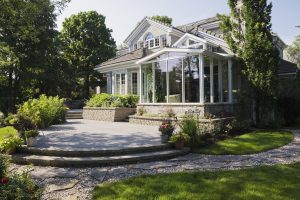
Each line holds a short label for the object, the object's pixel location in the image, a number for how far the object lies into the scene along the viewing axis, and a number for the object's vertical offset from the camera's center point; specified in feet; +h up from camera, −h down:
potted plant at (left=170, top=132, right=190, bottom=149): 31.27 -4.07
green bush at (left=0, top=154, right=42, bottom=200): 12.95 -3.90
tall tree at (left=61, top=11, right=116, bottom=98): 110.73 +24.23
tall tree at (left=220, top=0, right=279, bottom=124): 45.96 +8.21
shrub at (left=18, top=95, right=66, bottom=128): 48.08 -1.13
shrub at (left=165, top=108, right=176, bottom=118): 49.93 -1.86
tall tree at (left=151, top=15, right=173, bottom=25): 146.72 +43.55
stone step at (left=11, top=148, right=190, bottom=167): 26.03 -5.23
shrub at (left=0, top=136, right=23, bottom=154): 29.19 -4.10
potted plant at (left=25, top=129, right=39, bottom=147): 30.81 -3.60
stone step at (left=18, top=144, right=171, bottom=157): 27.81 -4.79
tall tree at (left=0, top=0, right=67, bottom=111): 73.56 +11.89
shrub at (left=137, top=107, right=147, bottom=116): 56.80 -1.63
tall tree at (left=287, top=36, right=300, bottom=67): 174.60 +30.68
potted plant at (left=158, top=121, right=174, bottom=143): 31.94 -3.30
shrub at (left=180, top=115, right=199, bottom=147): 32.91 -3.16
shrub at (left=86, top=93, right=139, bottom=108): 62.07 +0.55
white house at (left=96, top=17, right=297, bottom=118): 49.85 +5.37
